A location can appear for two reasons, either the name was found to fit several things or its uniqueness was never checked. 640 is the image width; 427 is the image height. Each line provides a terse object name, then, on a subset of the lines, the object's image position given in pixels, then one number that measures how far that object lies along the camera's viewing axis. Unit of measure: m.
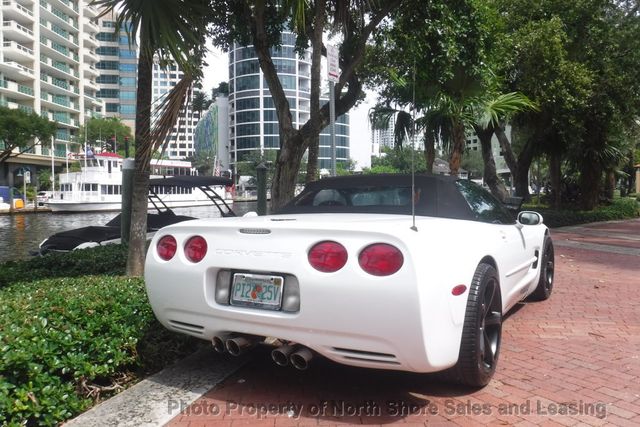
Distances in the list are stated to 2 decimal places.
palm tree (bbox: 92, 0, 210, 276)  4.61
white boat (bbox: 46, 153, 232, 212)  36.31
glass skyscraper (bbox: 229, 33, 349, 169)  101.62
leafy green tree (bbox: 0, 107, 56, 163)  42.06
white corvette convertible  2.43
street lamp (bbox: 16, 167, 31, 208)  43.27
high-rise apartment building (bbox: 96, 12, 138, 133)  92.25
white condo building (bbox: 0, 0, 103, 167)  53.91
